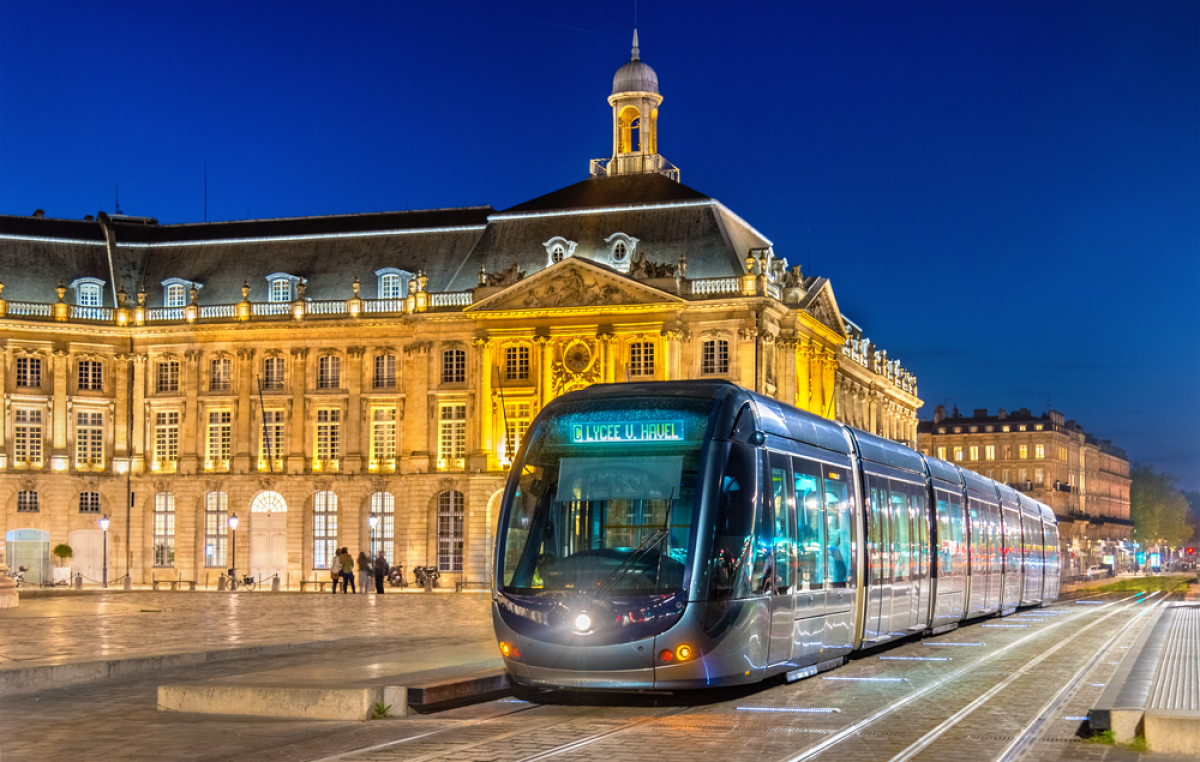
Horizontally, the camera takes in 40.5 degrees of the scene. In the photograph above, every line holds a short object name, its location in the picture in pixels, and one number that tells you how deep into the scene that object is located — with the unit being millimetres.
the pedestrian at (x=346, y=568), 53656
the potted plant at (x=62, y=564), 68500
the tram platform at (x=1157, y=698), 12359
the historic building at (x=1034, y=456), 150875
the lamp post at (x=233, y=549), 68562
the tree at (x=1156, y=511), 168000
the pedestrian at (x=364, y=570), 55844
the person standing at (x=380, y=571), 55188
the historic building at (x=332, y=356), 68812
